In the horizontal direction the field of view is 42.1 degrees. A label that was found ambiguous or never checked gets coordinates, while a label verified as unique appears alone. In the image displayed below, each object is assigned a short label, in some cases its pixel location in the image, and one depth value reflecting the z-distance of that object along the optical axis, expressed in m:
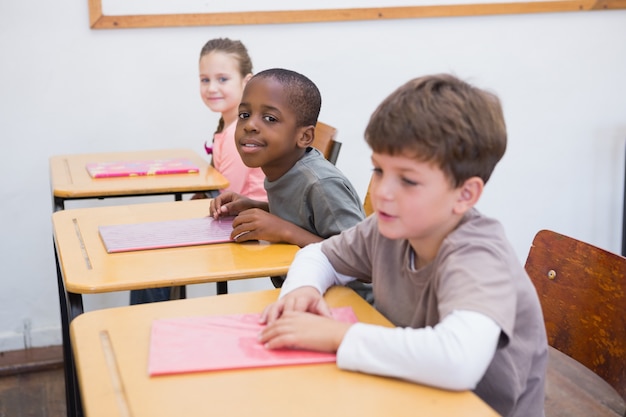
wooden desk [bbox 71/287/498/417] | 0.96
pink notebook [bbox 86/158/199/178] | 2.50
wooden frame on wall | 3.03
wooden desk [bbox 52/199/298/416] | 1.49
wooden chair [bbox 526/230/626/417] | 1.29
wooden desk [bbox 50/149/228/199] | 2.29
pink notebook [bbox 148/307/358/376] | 1.07
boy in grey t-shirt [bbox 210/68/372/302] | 1.82
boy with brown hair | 1.02
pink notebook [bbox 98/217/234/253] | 1.71
